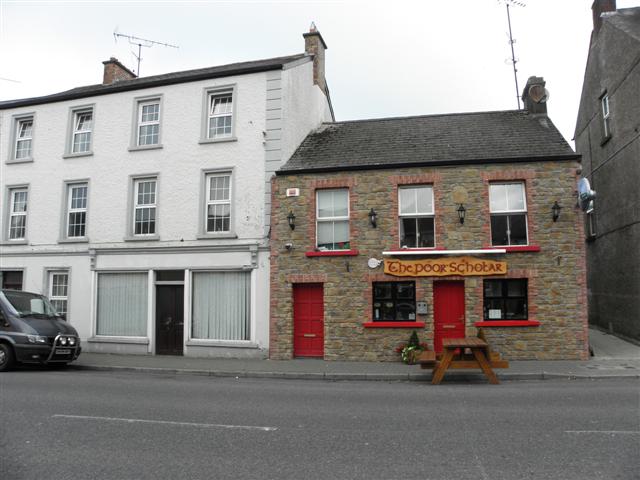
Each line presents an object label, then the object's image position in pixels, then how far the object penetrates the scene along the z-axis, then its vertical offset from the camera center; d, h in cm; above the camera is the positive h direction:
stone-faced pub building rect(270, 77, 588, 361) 1370 +114
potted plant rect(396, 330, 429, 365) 1330 -158
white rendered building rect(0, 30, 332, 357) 1565 +293
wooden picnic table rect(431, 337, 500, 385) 1036 -145
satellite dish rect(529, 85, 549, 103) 1625 +630
